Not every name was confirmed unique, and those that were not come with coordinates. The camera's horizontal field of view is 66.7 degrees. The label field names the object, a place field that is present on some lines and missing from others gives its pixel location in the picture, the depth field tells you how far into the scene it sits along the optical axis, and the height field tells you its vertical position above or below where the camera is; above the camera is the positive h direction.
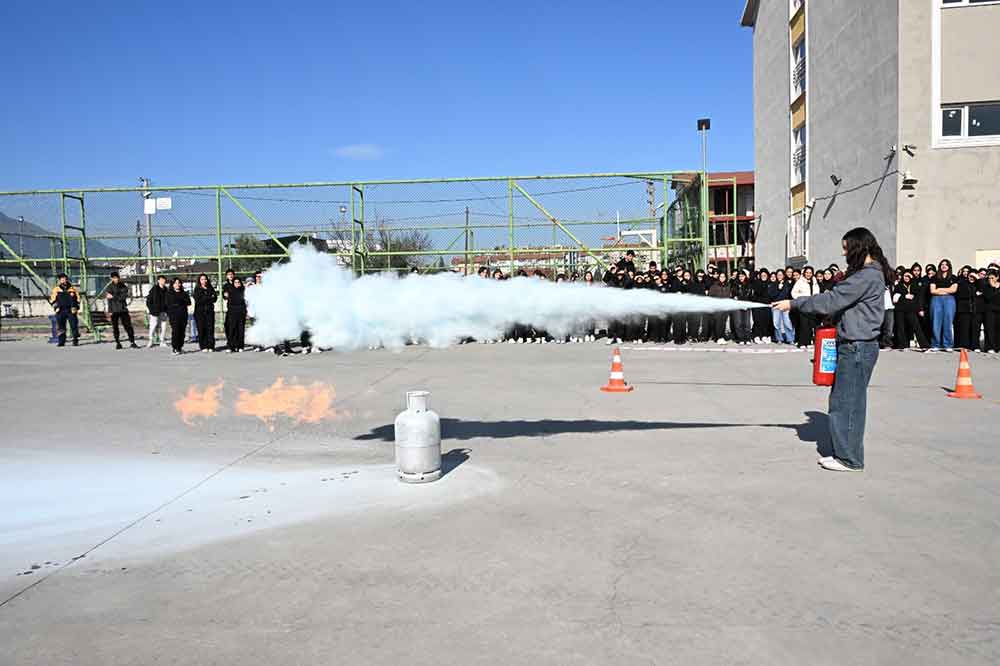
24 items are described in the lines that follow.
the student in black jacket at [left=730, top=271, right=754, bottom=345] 19.45 -0.47
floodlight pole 18.95 +2.16
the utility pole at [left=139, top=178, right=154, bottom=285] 21.28 +2.07
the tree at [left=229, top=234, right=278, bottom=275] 21.38 +1.64
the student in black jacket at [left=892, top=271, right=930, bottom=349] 16.77 -0.35
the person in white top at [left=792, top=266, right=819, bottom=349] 17.83 -0.62
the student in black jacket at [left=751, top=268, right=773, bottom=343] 19.19 -0.40
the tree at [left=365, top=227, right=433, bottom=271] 20.54 +1.66
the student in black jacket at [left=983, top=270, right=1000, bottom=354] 16.14 -0.41
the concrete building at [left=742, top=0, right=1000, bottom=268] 18.39 +4.32
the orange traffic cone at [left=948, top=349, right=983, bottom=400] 10.20 -1.22
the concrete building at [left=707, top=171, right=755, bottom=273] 52.22 +6.44
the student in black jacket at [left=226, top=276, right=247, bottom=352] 17.80 -0.18
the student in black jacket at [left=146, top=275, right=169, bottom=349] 20.23 +0.14
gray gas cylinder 6.19 -1.16
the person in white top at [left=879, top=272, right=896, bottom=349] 17.24 -0.76
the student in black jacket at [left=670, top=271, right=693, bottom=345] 19.62 -0.75
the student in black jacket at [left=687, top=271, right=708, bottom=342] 19.92 -0.73
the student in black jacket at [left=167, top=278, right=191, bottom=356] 18.83 -0.04
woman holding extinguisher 6.61 -0.35
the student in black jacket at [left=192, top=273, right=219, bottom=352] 19.25 -0.07
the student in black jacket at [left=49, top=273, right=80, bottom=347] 20.83 +0.25
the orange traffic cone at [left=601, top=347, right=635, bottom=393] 11.04 -1.17
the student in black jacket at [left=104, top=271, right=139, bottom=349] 19.88 +0.21
